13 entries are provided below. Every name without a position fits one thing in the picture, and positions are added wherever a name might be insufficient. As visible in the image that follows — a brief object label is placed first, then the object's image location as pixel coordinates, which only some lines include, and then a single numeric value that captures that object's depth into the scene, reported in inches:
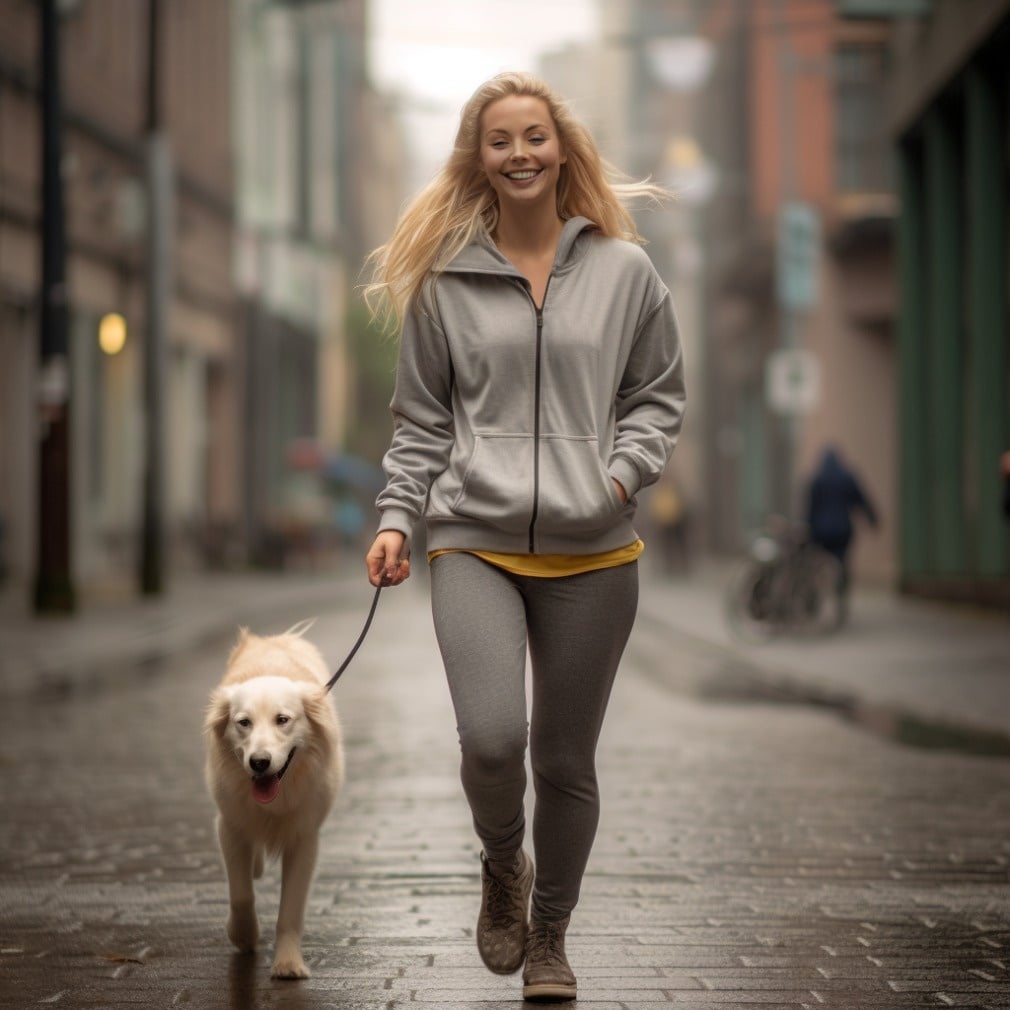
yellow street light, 962.0
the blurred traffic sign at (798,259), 938.7
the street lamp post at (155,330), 930.1
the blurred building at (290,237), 1731.1
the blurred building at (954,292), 789.2
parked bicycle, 705.0
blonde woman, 170.4
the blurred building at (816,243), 1240.8
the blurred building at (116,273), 1048.2
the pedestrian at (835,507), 745.0
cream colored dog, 179.8
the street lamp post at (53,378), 775.7
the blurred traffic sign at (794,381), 863.7
